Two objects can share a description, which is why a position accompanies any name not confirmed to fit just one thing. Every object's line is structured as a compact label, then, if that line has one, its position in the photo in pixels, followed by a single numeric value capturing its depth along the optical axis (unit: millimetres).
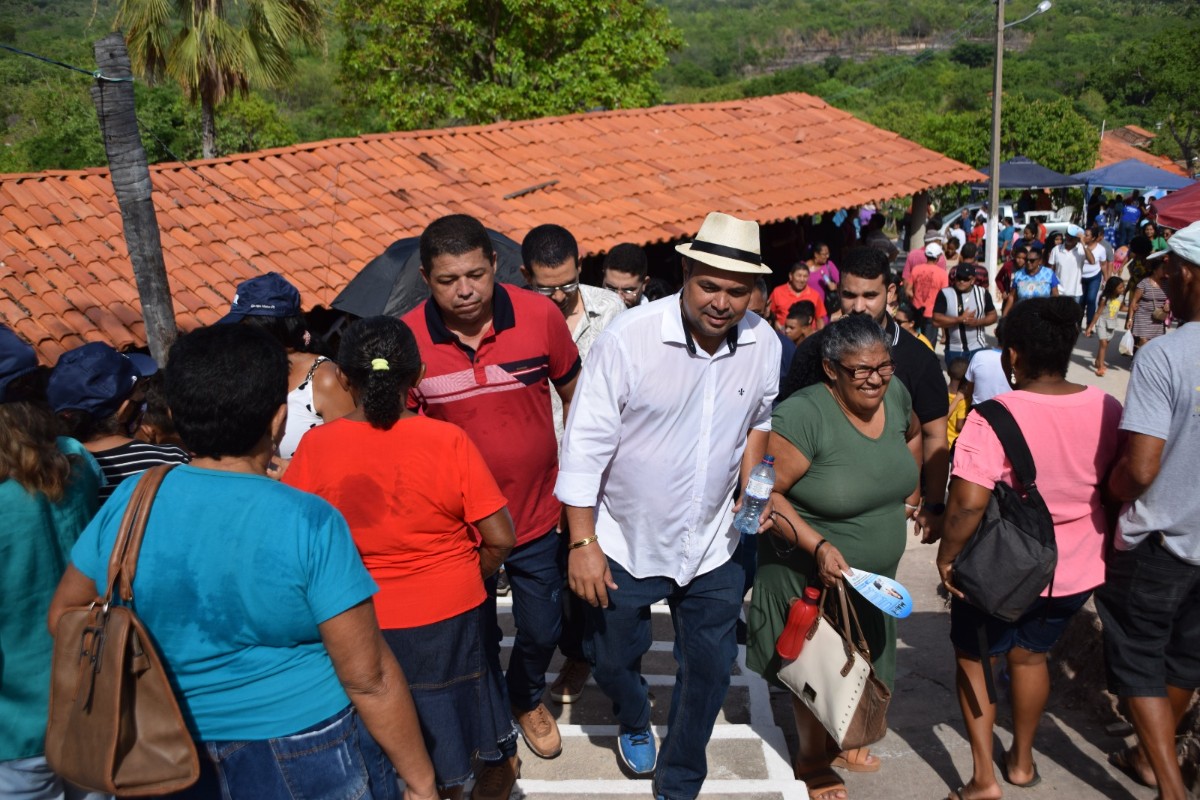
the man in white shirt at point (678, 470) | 3201
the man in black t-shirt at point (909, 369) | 3854
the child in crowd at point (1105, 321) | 12703
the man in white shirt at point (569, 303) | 4277
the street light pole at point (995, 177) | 18172
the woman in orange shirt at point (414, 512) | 2799
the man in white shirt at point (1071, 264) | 13844
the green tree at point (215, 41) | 14312
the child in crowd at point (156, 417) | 3447
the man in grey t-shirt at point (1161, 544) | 3152
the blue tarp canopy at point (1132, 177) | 23266
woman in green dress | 3312
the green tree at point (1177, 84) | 51438
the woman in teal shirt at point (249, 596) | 2043
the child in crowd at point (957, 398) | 7246
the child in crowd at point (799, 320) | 6449
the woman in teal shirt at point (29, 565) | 2438
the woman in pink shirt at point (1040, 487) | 3314
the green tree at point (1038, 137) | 42812
